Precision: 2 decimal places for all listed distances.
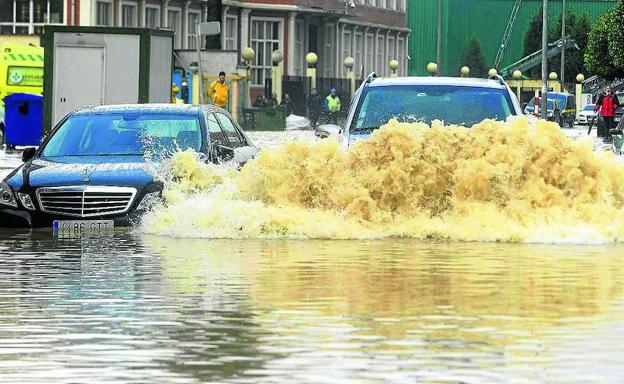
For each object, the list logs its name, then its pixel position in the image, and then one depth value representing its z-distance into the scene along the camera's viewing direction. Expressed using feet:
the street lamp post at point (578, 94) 347.36
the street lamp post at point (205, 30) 116.74
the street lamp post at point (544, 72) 256.32
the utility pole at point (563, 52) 366.22
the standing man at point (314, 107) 247.09
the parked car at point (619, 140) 122.84
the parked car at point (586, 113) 303.27
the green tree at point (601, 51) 263.90
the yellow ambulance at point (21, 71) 154.40
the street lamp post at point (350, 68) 277.85
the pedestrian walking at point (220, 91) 146.61
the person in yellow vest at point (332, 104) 222.48
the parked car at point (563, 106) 294.05
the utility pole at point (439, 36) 264.46
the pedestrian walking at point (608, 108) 196.34
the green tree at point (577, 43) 399.85
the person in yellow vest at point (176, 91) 183.72
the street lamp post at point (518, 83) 343.54
